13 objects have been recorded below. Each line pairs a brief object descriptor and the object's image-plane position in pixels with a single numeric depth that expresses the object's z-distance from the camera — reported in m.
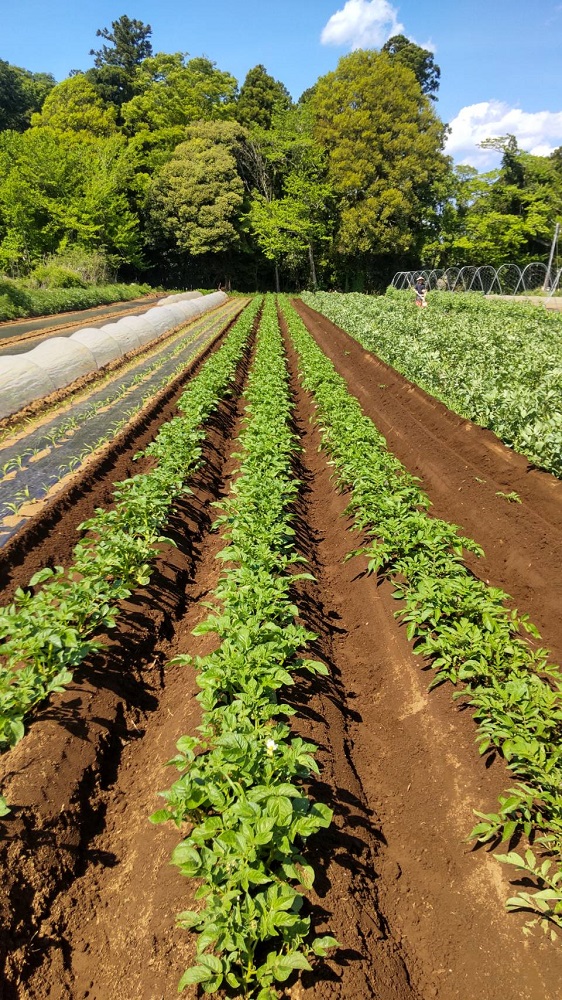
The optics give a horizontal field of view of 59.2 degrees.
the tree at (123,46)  67.69
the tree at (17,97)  58.69
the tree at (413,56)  53.34
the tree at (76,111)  46.81
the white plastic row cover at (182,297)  27.55
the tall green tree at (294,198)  38.56
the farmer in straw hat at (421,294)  17.77
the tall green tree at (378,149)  36.16
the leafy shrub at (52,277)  26.30
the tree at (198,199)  38.72
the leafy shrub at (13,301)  19.64
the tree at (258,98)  50.28
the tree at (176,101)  47.53
